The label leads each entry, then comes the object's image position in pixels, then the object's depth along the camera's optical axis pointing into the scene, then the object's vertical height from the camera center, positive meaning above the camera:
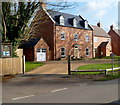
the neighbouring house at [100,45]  46.94 +2.08
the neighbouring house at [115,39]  55.62 +4.18
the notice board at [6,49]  15.58 +0.36
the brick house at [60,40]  32.75 +2.61
